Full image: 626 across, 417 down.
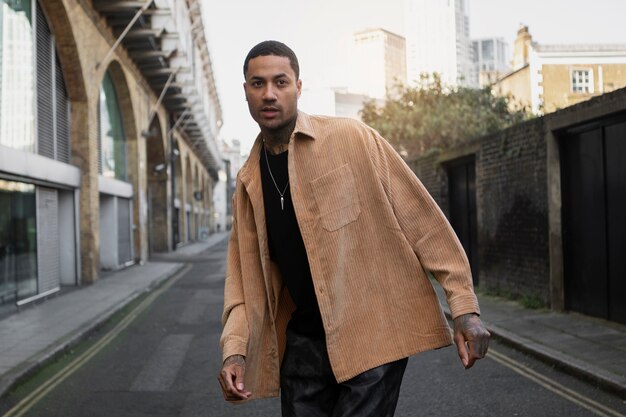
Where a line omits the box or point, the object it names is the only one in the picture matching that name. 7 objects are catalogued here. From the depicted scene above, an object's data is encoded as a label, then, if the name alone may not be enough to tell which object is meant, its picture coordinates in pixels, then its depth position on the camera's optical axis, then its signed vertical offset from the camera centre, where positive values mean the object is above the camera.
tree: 30.75 +4.65
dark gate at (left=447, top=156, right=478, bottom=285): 13.66 +0.25
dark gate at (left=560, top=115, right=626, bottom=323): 8.21 -0.07
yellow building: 31.28 +7.58
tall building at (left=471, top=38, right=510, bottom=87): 140.38 +35.70
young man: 2.15 -0.16
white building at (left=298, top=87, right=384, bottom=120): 131.25 +23.00
